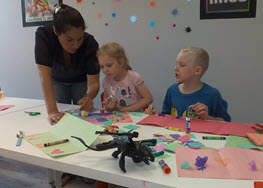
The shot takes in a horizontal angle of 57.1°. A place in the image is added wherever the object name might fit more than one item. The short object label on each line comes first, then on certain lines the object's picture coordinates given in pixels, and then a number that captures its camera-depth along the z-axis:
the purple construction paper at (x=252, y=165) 0.64
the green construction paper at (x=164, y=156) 0.73
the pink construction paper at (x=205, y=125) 0.96
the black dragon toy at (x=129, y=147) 0.68
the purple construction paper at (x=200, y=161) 0.66
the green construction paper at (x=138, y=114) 1.24
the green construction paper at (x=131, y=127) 1.03
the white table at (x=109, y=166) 0.59
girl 1.48
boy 1.33
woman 1.20
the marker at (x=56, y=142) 0.83
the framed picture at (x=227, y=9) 1.86
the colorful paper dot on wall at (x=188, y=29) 2.07
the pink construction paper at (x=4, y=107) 1.41
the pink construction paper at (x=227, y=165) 0.62
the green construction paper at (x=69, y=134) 0.81
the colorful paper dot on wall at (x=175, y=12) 2.09
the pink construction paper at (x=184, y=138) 0.86
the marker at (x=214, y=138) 0.87
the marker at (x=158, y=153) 0.74
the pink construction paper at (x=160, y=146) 0.79
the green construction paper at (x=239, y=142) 0.80
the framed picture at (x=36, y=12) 2.79
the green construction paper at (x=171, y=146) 0.78
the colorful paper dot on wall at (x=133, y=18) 2.29
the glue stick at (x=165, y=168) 0.63
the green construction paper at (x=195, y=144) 0.81
